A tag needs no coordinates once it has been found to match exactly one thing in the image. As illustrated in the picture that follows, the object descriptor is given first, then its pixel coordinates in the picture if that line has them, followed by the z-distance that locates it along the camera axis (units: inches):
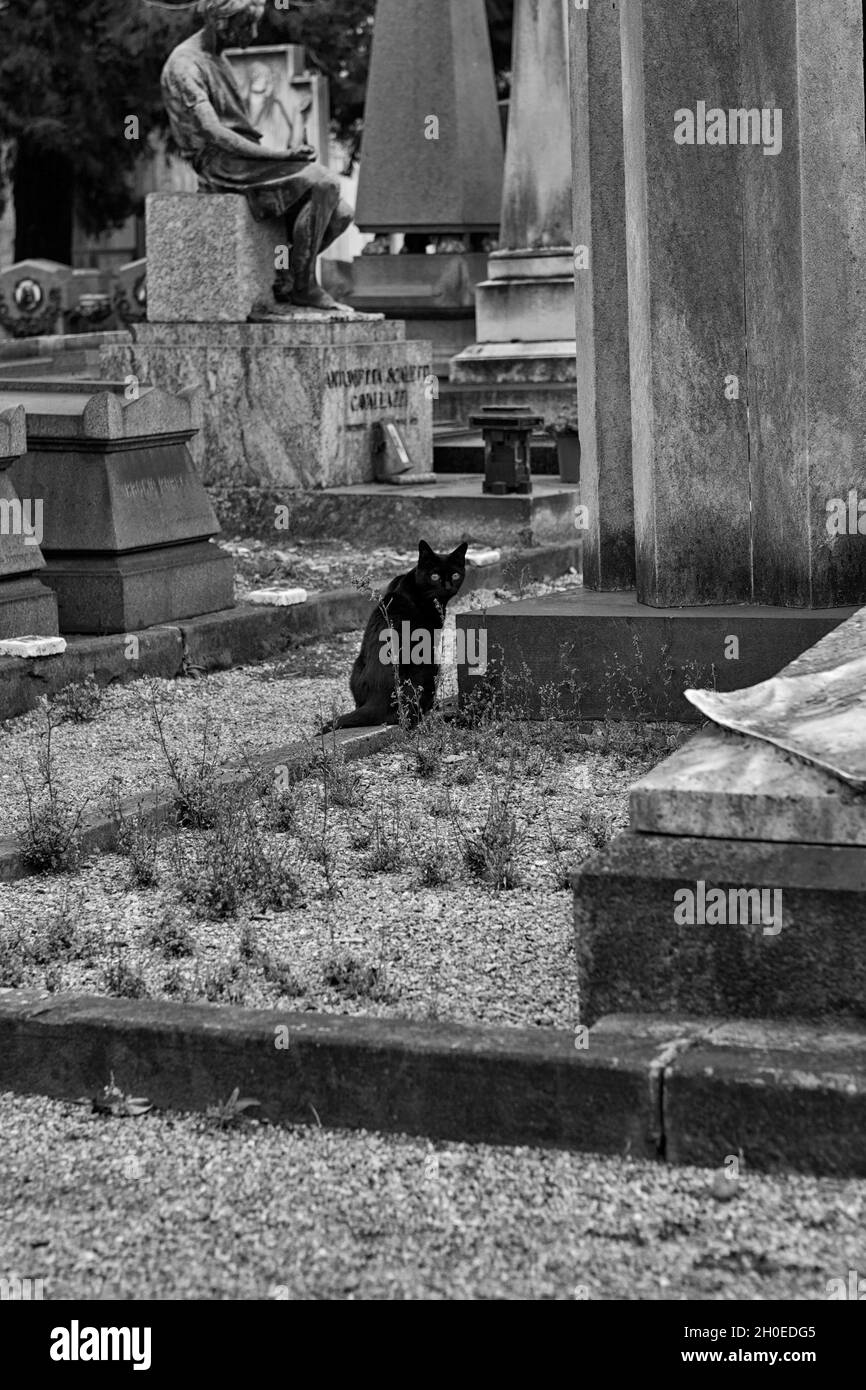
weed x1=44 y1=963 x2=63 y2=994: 177.8
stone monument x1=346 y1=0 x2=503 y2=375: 749.3
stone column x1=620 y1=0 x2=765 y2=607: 277.4
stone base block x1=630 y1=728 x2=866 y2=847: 153.7
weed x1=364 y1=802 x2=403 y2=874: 213.8
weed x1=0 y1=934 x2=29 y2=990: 181.2
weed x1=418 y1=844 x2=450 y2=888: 206.5
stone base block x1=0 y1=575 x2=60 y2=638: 345.4
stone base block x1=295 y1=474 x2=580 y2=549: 494.6
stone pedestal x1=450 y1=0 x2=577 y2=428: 669.3
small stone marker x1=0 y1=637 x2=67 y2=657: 335.6
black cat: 289.1
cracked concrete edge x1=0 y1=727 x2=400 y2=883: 225.6
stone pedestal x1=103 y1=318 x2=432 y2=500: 510.0
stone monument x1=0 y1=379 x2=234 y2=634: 370.6
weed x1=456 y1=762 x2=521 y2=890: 205.3
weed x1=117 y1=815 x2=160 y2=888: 216.4
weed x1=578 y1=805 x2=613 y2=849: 219.1
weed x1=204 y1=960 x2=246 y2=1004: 174.4
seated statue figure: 526.0
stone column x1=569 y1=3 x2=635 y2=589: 310.8
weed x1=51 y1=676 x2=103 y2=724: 323.1
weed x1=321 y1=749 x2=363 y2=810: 244.5
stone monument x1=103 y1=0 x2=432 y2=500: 512.4
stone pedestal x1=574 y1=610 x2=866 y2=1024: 149.8
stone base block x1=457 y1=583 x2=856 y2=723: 274.5
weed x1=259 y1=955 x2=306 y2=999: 175.0
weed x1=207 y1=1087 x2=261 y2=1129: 154.6
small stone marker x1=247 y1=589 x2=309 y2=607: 403.2
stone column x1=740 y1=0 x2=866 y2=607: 269.7
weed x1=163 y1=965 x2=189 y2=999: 176.2
